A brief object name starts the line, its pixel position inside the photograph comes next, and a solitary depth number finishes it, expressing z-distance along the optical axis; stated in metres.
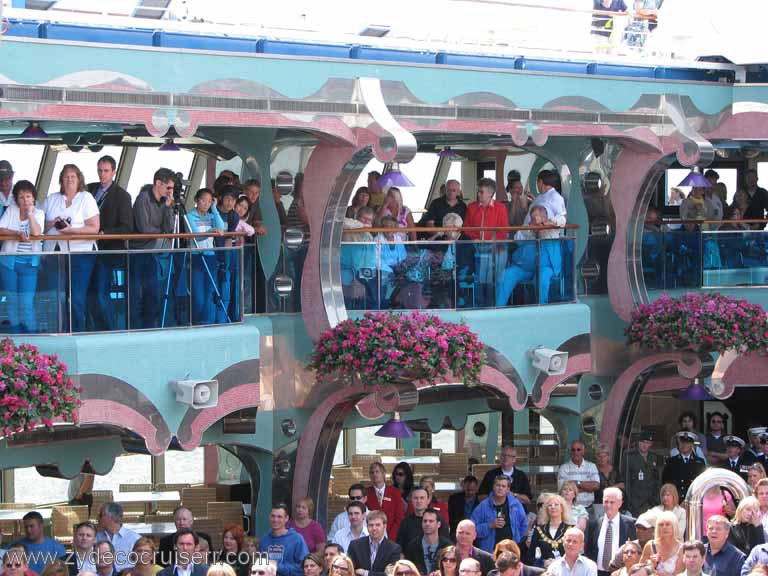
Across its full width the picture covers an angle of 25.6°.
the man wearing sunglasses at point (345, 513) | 18.06
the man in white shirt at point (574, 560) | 14.83
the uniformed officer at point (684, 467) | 21.27
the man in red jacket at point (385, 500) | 19.33
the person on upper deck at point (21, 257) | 17.02
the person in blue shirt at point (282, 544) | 17.23
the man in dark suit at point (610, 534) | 16.41
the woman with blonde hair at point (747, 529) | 16.03
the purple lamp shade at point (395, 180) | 20.36
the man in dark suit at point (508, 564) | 13.99
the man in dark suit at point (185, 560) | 15.34
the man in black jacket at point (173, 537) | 16.88
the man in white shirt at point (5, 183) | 18.52
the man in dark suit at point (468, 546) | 15.26
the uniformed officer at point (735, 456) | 21.53
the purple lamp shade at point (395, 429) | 20.16
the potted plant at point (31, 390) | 16.00
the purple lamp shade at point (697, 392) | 23.78
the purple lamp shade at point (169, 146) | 19.75
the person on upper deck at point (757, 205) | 24.94
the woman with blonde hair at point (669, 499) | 17.56
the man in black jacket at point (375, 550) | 16.06
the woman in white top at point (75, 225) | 17.39
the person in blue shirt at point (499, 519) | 18.00
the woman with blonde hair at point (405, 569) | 13.72
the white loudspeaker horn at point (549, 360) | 21.56
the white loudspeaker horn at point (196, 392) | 18.02
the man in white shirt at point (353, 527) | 17.08
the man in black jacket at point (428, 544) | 16.36
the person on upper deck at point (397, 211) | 21.09
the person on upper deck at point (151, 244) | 17.95
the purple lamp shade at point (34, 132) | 19.85
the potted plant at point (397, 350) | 19.12
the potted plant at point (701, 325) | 22.36
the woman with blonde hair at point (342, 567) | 14.14
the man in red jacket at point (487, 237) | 21.22
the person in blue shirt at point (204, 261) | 18.48
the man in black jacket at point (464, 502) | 19.94
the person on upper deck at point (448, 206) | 21.97
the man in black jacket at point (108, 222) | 17.66
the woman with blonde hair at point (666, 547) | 14.80
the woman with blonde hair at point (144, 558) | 15.79
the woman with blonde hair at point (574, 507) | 16.73
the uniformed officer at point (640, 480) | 21.69
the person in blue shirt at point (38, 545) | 16.64
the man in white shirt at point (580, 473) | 20.94
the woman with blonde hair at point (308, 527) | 18.08
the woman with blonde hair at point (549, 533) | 16.09
